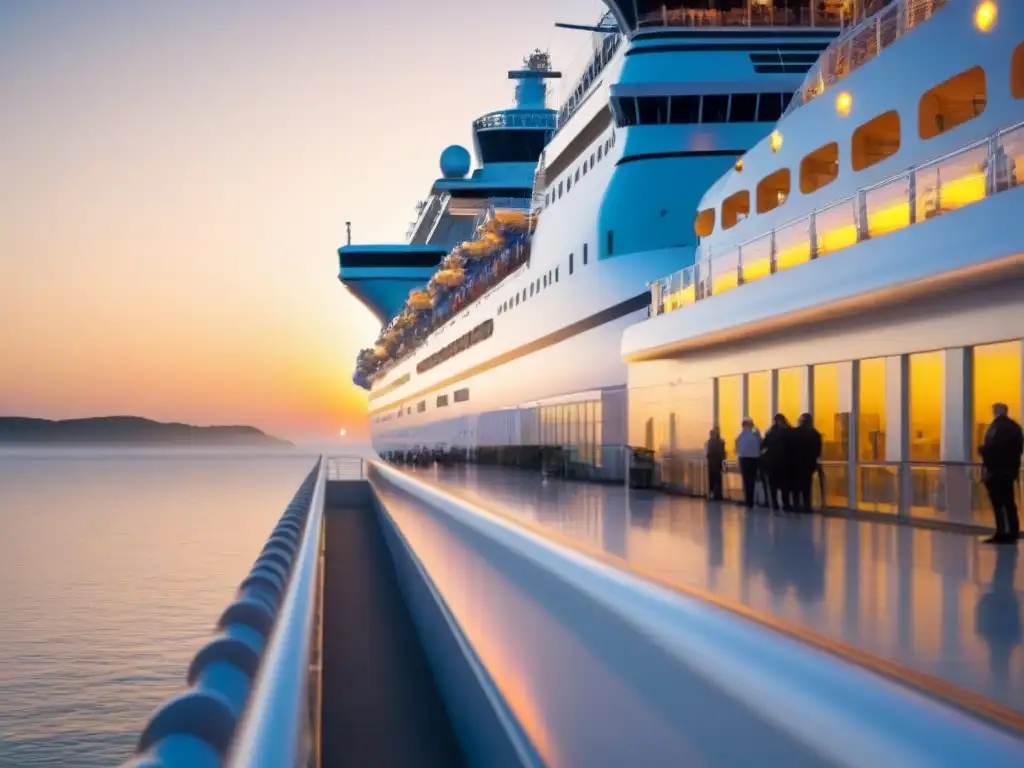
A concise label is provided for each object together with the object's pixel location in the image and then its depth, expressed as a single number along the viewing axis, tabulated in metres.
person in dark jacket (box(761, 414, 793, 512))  19.14
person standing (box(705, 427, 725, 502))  22.72
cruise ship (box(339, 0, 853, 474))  34.53
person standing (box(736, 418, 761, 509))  20.64
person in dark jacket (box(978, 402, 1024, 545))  13.77
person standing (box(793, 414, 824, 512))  19.03
